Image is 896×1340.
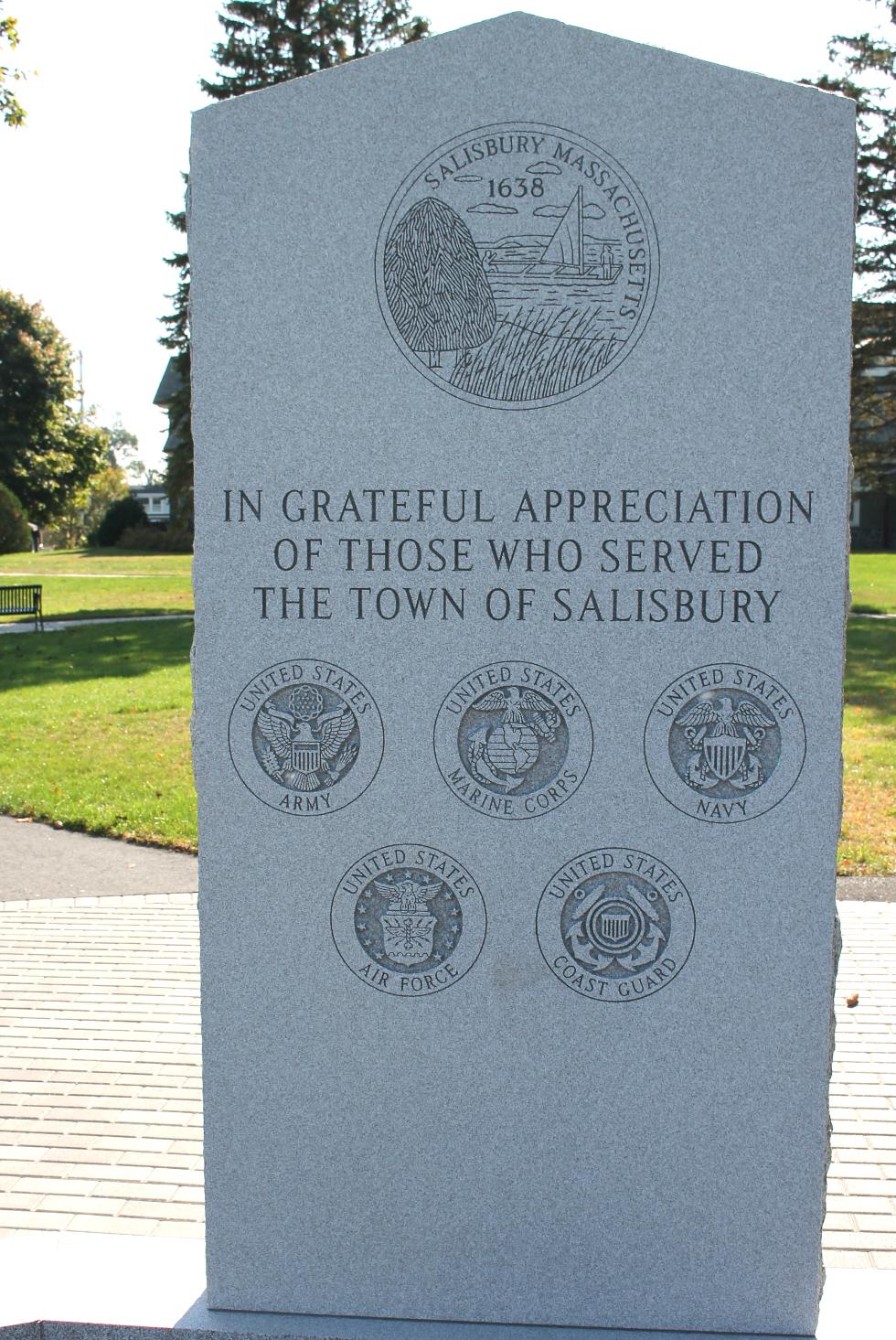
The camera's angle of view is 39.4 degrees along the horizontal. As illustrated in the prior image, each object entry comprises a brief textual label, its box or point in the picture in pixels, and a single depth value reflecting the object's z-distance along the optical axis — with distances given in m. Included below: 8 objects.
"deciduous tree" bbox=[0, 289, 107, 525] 46.16
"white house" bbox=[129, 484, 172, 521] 98.65
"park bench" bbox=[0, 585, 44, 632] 22.22
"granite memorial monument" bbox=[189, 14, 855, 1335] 3.30
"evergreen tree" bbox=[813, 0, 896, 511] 25.50
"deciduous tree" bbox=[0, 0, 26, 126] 19.69
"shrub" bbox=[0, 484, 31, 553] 43.75
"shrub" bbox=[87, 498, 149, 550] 55.94
